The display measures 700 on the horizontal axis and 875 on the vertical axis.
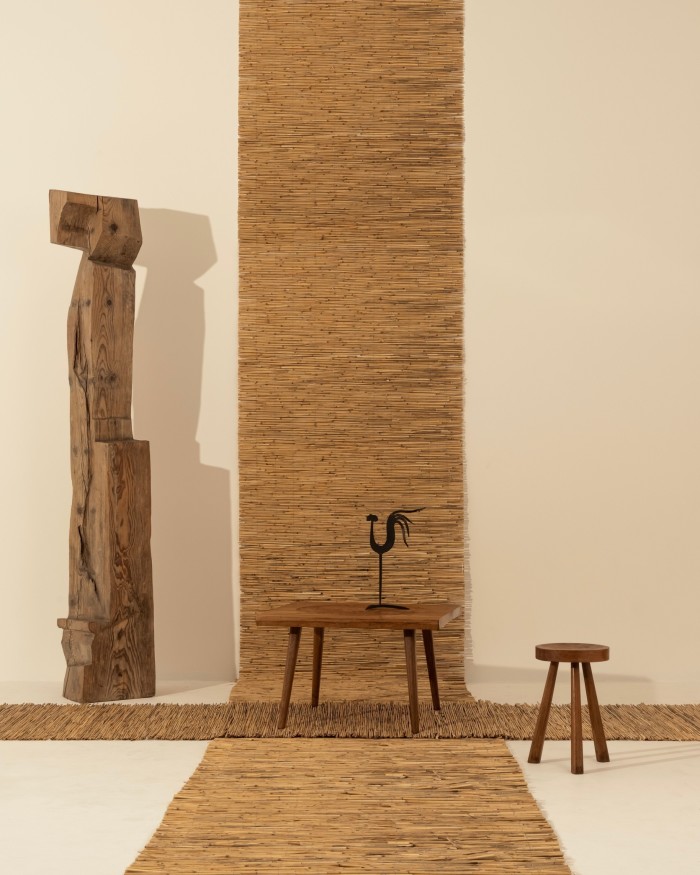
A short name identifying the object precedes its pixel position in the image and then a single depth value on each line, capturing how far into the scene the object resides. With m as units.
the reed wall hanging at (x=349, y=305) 4.75
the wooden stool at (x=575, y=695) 3.28
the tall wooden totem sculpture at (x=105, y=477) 4.39
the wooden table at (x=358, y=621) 3.73
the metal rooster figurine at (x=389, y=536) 4.04
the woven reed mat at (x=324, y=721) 3.76
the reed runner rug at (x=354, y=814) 2.48
